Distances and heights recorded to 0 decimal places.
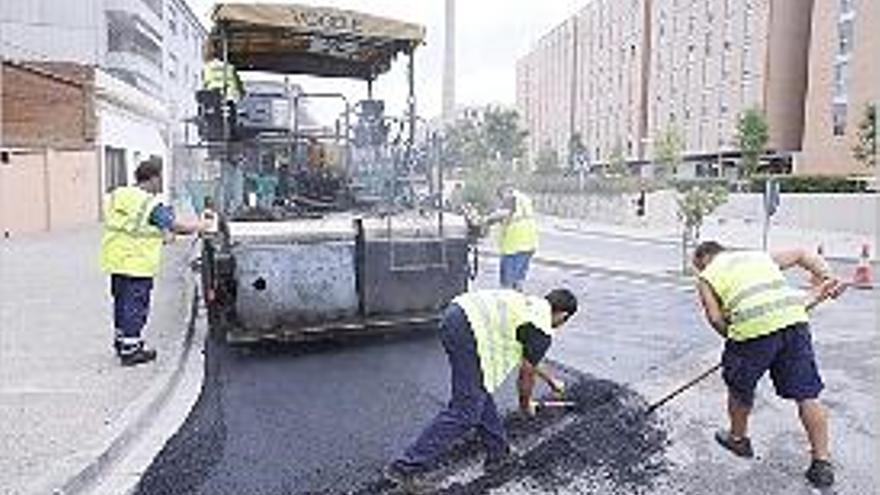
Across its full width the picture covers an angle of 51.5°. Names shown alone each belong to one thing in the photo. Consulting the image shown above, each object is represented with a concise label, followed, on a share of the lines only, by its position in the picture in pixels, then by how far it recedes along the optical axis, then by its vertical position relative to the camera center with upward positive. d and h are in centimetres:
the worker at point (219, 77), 852 +94
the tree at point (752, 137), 4697 +213
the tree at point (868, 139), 3415 +153
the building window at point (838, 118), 4331 +288
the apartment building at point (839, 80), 4125 +468
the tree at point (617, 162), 5522 +101
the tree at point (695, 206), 1532 -47
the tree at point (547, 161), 6906 +124
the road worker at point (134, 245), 651 -51
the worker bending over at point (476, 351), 431 -83
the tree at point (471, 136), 5859 +278
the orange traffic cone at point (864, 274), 1304 -142
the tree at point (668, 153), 5116 +142
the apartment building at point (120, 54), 2800 +596
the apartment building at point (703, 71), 4597 +688
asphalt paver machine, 712 -18
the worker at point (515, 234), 948 -59
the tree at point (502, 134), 6388 +305
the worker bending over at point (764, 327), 463 -76
